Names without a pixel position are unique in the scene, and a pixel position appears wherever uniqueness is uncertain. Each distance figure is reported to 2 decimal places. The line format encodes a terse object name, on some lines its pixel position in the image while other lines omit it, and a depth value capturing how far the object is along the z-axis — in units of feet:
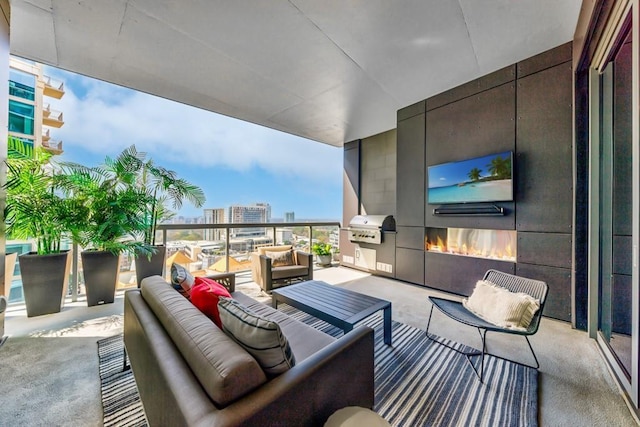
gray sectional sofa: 2.58
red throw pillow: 4.62
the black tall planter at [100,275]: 10.11
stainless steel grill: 15.74
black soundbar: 10.44
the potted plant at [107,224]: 9.82
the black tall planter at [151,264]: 11.41
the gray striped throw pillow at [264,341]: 3.09
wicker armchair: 11.71
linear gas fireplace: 10.82
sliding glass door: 6.01
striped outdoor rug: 4.72
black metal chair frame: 6.01
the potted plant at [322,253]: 18.39
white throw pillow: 6.22
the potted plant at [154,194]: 11.02
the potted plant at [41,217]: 8.43
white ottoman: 3.16
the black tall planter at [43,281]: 8.95
